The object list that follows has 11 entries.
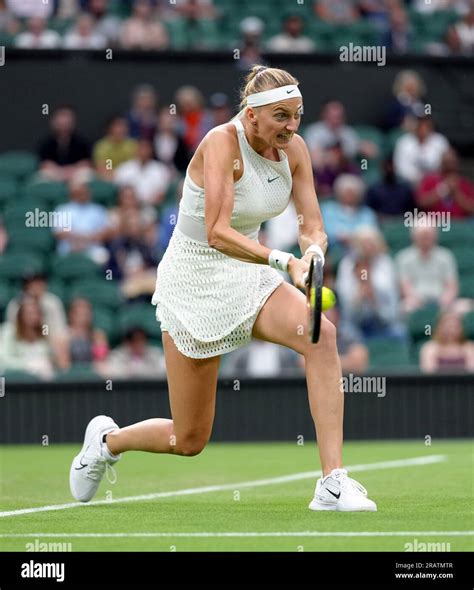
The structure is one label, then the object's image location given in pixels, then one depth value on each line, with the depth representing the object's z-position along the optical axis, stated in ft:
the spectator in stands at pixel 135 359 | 45.68
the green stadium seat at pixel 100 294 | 48.49
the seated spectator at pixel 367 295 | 48.11
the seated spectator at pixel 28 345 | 44.80
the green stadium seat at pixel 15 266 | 49.01
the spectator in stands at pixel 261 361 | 46.16
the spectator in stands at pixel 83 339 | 45.73
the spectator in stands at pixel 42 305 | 45.42
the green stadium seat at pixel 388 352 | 47.50
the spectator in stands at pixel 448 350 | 46.70
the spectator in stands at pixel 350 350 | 46.09
